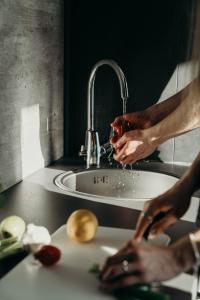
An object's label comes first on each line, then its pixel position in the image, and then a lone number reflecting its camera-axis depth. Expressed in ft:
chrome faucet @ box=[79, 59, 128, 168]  6.78
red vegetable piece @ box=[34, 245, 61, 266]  3.91
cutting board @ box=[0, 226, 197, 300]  3.58
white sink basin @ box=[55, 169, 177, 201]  7.15
